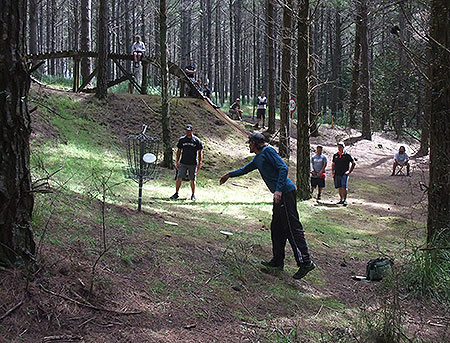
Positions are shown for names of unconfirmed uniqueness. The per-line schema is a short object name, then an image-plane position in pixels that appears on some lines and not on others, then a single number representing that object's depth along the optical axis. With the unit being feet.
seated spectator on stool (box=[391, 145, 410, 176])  70.69
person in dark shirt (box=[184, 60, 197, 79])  77.05
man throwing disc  22.04
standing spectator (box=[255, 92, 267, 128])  91.45
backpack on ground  24.56
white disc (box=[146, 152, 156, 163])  27.32
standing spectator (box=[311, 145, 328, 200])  48.60
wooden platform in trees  64.85
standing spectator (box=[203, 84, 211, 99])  102.45
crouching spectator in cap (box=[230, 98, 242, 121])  97.64
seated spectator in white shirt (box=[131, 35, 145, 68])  67.56
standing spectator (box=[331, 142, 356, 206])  47.55
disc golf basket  27.45
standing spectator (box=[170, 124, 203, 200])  41.75
